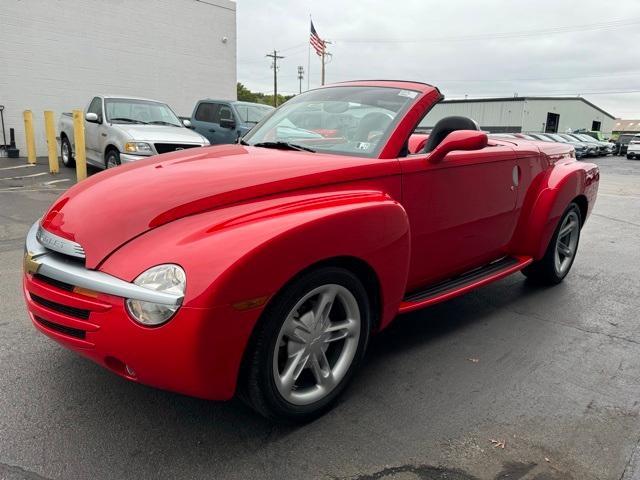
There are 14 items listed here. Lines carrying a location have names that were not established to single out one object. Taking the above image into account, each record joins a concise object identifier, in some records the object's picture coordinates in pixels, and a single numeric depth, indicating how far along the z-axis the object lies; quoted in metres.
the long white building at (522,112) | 49.03
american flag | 29.55
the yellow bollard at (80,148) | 10.45
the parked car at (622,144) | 41.19
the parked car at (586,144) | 33.62
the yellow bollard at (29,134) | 13.05
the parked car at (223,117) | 11.99
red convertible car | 2.04
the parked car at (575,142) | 31.09
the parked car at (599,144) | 36.09
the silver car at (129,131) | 8.99
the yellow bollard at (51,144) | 11.63
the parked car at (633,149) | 33.81
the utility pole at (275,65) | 58.25
